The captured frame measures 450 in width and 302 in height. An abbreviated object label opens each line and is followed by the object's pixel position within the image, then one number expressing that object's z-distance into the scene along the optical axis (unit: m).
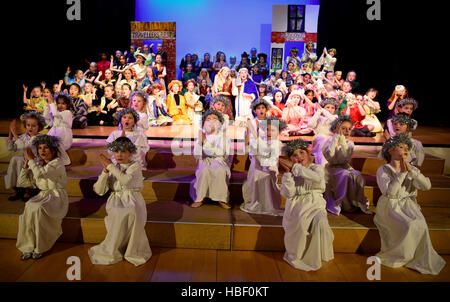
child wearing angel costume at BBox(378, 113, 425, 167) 3.93
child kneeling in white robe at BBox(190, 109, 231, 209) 3.95
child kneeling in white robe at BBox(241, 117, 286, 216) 3.91
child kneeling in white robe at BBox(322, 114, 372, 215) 3.89
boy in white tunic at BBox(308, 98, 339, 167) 4.34
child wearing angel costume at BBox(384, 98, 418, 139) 4.46
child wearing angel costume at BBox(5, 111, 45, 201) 3.93
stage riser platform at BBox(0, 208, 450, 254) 3.44
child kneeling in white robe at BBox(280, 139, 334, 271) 3.12
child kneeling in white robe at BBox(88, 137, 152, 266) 3.12
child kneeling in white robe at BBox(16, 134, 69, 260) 3.20
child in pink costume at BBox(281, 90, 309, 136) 6.51
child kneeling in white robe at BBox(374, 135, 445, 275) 3.14
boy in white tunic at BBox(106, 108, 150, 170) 4.16
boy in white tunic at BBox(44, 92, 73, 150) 4.70
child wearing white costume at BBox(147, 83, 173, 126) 7.48
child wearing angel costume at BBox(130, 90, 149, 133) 4.82
